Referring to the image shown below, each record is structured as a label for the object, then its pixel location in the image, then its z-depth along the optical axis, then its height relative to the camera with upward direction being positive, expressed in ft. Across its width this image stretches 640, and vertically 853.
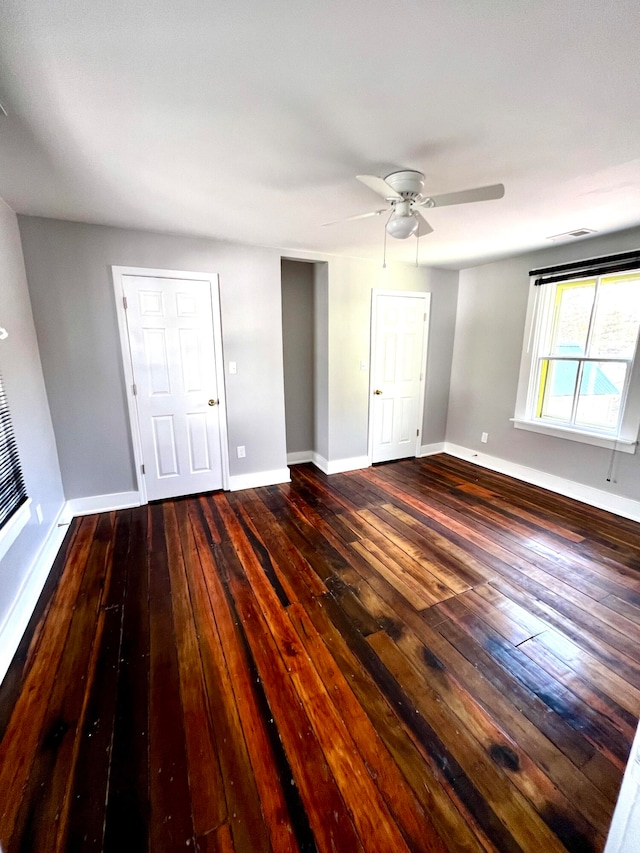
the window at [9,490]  6.01 -2.55
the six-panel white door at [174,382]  9.88 -0.98
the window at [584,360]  9.84 -0.32
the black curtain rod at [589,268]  9.36 +2.34
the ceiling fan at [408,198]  5.58 +2.47
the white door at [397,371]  13.38 -0.89
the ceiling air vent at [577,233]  9.34 +3.11
